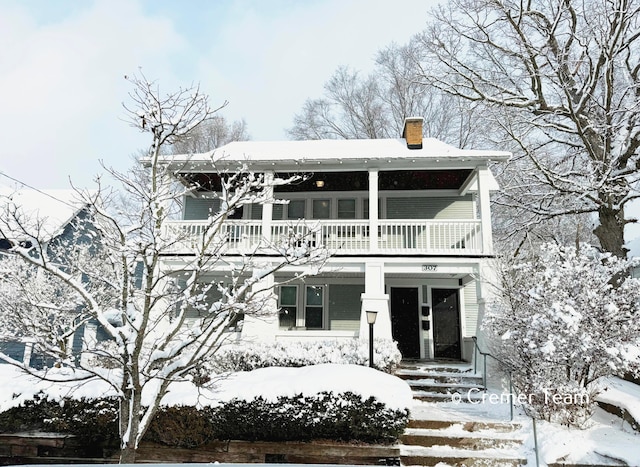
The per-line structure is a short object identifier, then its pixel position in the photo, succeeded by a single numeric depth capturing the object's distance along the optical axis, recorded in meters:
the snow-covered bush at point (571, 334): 7.40
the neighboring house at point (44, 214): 15.77
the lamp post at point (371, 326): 9.23
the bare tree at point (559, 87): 12.32
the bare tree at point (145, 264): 5.25
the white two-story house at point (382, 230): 12.06
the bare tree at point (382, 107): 25.47
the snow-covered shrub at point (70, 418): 6.48
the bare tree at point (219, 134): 28.71
